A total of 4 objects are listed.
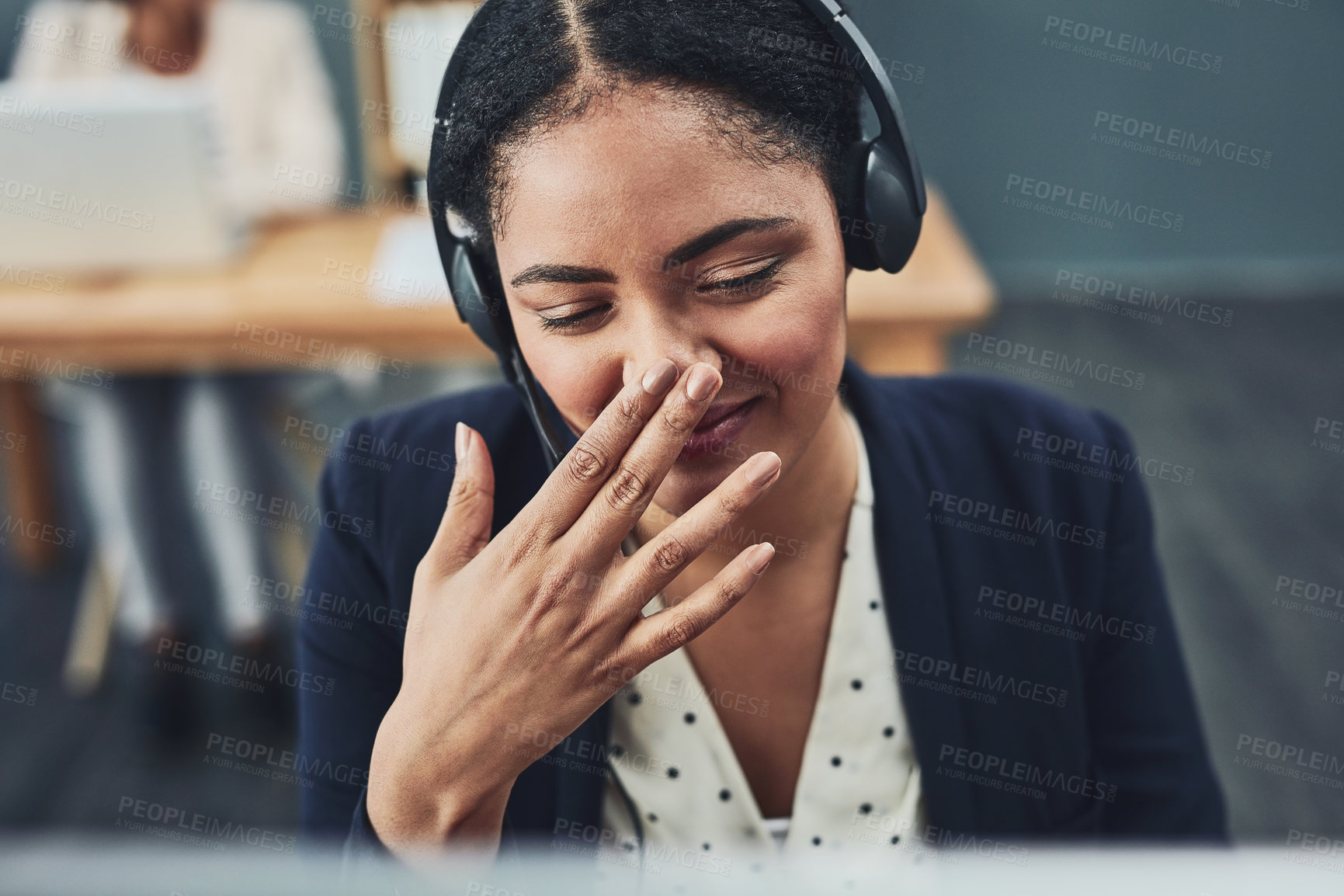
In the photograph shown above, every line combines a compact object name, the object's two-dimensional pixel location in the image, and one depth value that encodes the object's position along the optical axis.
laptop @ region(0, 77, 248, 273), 1.71
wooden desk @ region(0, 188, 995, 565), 1.72
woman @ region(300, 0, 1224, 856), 0.59
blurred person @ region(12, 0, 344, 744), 2.10
